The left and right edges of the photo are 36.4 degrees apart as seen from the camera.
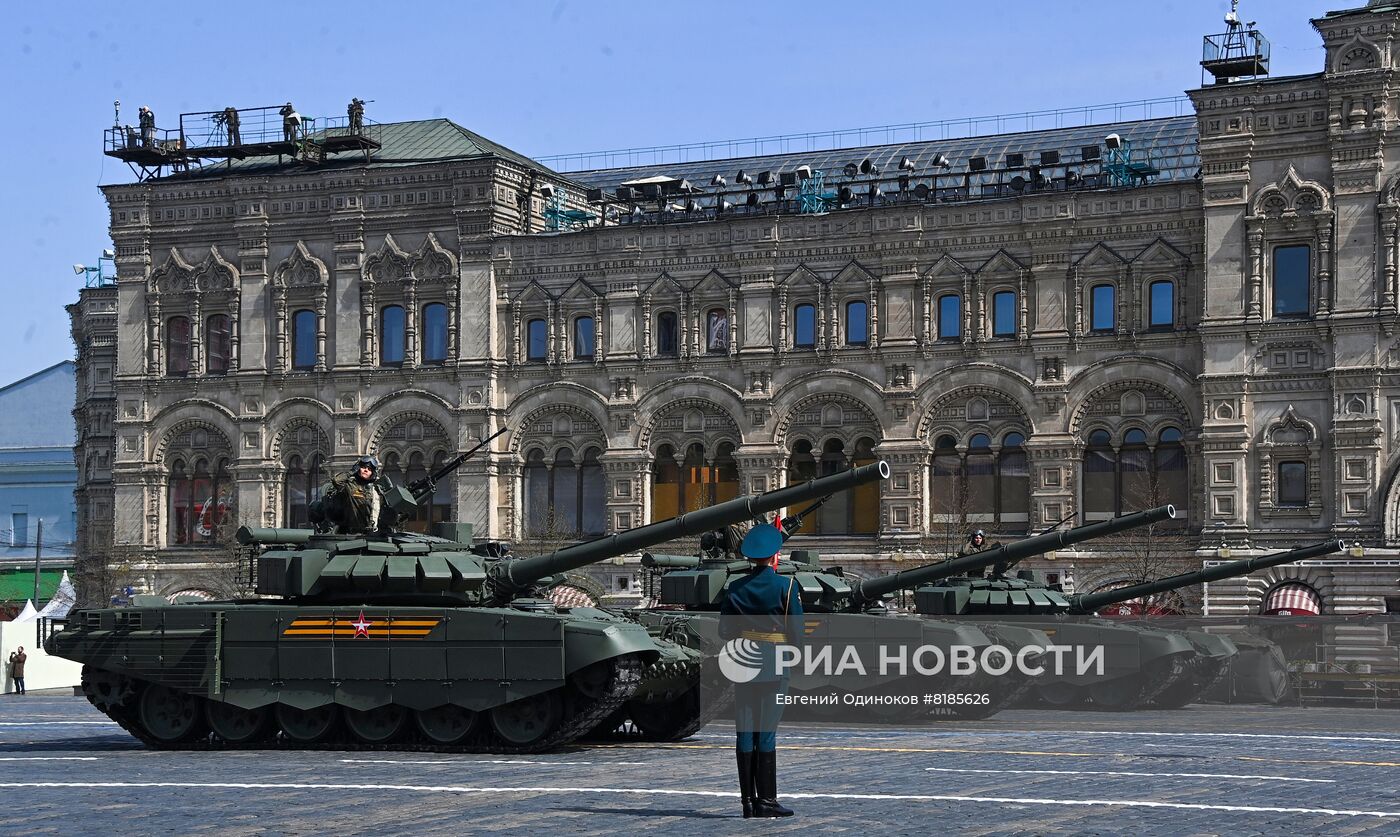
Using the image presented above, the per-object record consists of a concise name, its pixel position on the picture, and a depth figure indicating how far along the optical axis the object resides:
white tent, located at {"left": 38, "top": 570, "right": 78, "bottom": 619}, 64.06
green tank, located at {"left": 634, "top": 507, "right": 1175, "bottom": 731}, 30.78
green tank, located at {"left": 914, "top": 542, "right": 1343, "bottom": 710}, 33.44
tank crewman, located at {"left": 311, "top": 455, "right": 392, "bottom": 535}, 26.31
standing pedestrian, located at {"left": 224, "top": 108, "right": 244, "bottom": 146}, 65.69
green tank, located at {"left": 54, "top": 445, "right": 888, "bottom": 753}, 23.67
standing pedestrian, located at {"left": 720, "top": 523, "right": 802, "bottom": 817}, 14.66
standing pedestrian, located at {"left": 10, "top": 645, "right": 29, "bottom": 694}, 51.12
